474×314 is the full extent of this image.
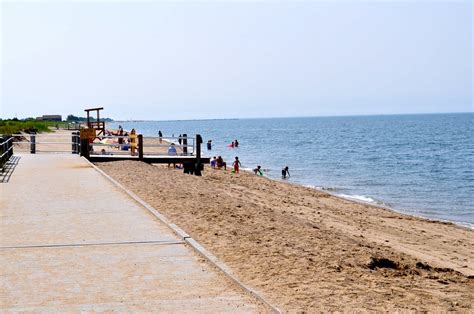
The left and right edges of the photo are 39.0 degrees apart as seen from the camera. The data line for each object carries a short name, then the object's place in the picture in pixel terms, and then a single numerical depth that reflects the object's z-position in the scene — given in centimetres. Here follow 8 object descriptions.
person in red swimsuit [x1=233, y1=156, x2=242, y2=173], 3539
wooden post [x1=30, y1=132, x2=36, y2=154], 3051
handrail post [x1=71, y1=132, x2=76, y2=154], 2998
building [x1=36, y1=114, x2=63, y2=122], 18838
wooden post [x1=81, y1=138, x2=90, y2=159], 2678
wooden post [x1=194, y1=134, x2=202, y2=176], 2623
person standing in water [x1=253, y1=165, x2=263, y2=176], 3694
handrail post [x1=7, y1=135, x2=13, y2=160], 2583
